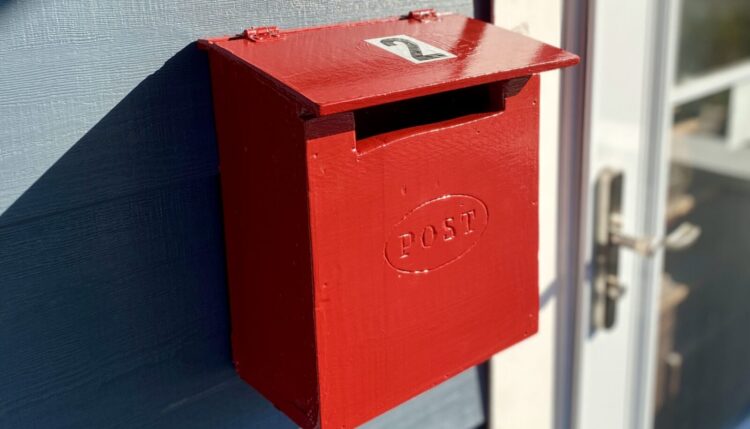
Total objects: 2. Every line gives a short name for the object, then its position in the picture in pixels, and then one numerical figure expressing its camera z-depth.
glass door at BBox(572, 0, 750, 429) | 1.46
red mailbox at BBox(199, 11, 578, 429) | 0.79
